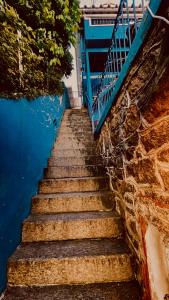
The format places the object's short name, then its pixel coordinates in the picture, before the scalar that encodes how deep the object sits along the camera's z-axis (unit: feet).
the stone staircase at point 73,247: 7.27
